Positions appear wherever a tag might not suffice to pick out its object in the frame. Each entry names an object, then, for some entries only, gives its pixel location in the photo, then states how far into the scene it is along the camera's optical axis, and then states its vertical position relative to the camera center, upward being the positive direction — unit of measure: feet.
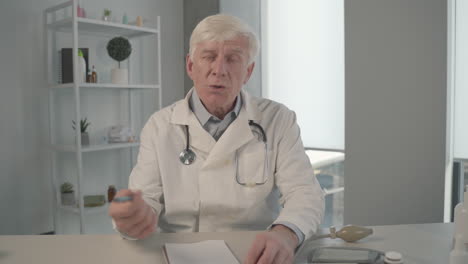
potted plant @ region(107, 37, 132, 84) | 9.54 +1.13
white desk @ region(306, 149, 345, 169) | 10.68 -1.46
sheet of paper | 3.25 -1.24
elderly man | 4.75 -0.68
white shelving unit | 8.63 +0.34
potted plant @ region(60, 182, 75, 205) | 9.16 -2.06
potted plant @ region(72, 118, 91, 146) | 9.18 -0.71
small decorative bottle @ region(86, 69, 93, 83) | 9.20 +0.52
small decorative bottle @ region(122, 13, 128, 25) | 9.78 +1.93
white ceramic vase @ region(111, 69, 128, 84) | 9.61 +0.59
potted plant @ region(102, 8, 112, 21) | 9.55 +2.00
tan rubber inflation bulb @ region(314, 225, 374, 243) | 3.75 -1.19
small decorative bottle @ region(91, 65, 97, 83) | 9.20 +0.55
